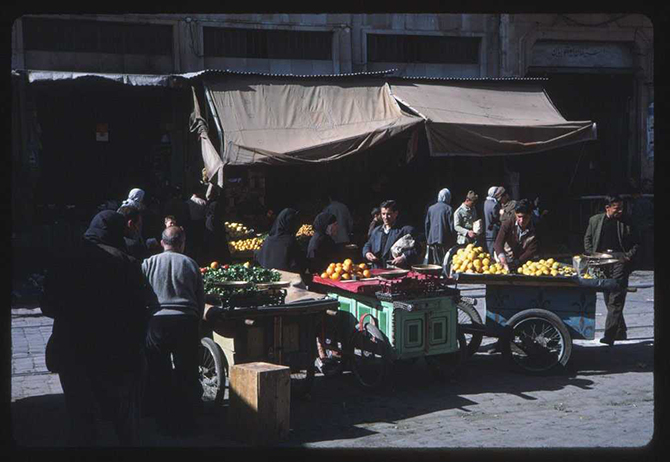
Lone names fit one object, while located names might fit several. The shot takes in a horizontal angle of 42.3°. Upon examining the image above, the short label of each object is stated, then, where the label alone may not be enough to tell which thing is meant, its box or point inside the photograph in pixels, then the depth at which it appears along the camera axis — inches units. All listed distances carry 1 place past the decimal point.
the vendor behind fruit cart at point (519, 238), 407.8
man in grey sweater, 293.4
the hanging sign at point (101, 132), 646.5
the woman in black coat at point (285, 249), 379.6
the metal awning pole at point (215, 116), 594.5
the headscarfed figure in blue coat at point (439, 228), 612.1
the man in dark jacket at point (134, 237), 315.9
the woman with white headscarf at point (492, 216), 622.3
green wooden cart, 343.9
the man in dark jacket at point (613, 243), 415.2
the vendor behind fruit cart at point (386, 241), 404.5
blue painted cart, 378.6
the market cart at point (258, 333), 318.7
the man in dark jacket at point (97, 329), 241.9
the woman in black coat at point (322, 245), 406.0
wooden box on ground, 287.7
